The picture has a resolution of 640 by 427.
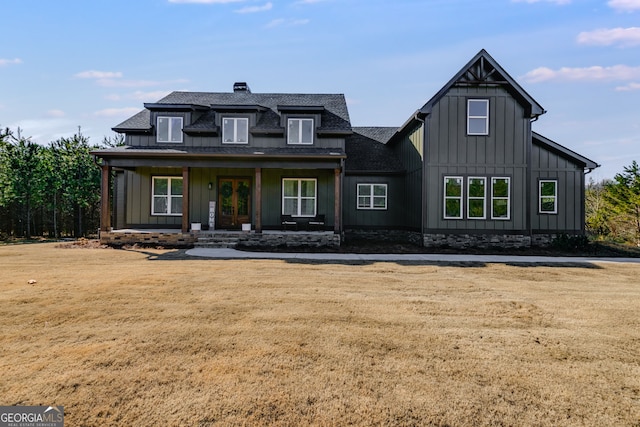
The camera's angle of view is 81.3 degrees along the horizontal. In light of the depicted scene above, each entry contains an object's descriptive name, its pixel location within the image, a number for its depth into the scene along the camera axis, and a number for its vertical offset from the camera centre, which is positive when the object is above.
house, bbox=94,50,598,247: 14.76 +1.89
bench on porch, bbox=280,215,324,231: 16.62 -0.33
